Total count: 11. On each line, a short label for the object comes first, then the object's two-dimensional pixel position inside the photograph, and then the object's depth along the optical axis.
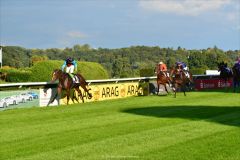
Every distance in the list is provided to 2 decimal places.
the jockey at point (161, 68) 31.11
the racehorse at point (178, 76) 30.38
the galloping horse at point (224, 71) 38.75
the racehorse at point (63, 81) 24.28
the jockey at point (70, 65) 25.69
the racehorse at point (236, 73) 35.50
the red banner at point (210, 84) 40.75
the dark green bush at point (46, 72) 31.91
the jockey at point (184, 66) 30.86
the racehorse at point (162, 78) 30.86
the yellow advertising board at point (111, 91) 27.15
